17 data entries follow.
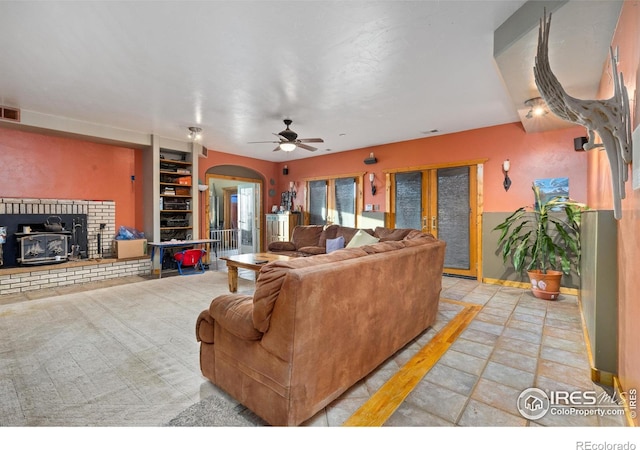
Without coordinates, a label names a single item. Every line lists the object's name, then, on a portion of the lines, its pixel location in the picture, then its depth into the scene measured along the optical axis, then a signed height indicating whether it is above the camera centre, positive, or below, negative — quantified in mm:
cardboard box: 5383 -491
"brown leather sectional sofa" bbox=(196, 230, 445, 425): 1474 -634
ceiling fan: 4449 +1233
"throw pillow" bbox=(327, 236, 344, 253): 5207 -410
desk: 5329 -424
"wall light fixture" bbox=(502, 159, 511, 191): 4832 +799
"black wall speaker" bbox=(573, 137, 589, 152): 4147 +1109
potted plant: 3846 -298
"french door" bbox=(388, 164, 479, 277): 5262 +250
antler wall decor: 1509 +567
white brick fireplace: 4441 -690
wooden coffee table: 4012 -566
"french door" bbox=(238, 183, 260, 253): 8320 +123
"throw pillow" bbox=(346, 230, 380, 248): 4531 -287
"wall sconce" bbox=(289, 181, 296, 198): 8125 +919
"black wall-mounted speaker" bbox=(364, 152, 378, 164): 6477 +1359
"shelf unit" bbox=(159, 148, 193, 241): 6066 +527
